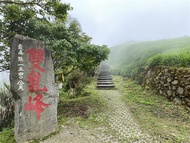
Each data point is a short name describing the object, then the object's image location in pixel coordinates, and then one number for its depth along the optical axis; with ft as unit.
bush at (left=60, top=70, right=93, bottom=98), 24.40
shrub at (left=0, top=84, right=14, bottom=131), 17.09
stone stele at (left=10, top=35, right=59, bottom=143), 10.69
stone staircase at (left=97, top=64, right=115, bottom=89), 30.25
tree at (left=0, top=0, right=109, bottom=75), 15.26
